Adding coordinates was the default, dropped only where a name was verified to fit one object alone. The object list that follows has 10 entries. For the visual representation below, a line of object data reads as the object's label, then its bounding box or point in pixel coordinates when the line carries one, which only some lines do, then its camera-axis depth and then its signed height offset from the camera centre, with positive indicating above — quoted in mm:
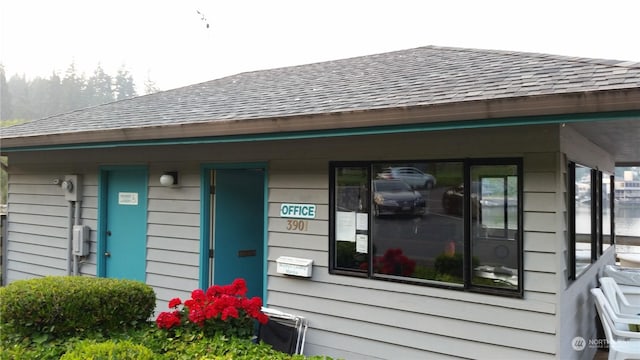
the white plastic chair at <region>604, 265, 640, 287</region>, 6078 -848
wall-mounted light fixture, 5801 +250
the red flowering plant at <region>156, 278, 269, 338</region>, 4121 -945
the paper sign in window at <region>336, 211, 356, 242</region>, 4637 -219
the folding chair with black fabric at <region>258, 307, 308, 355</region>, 4707 -1233
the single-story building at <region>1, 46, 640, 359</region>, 3682 +62
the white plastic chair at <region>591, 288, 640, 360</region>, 4082 -1105
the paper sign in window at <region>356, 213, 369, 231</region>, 4551 -173
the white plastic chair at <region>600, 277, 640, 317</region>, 5040 -962
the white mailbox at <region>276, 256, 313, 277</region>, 4812 -624
